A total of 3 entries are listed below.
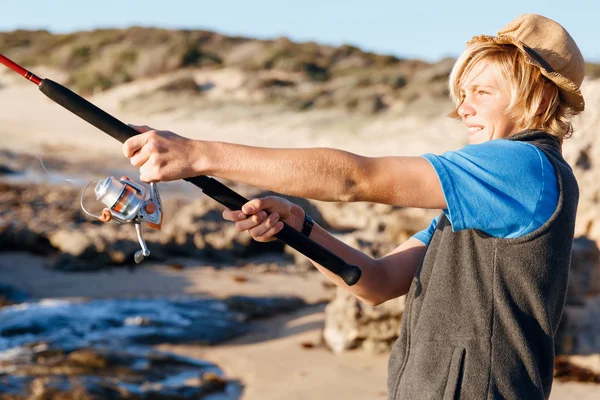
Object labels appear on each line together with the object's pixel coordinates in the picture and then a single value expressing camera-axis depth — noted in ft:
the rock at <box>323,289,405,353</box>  19.13
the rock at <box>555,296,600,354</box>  18.97
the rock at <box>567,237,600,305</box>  20.07
